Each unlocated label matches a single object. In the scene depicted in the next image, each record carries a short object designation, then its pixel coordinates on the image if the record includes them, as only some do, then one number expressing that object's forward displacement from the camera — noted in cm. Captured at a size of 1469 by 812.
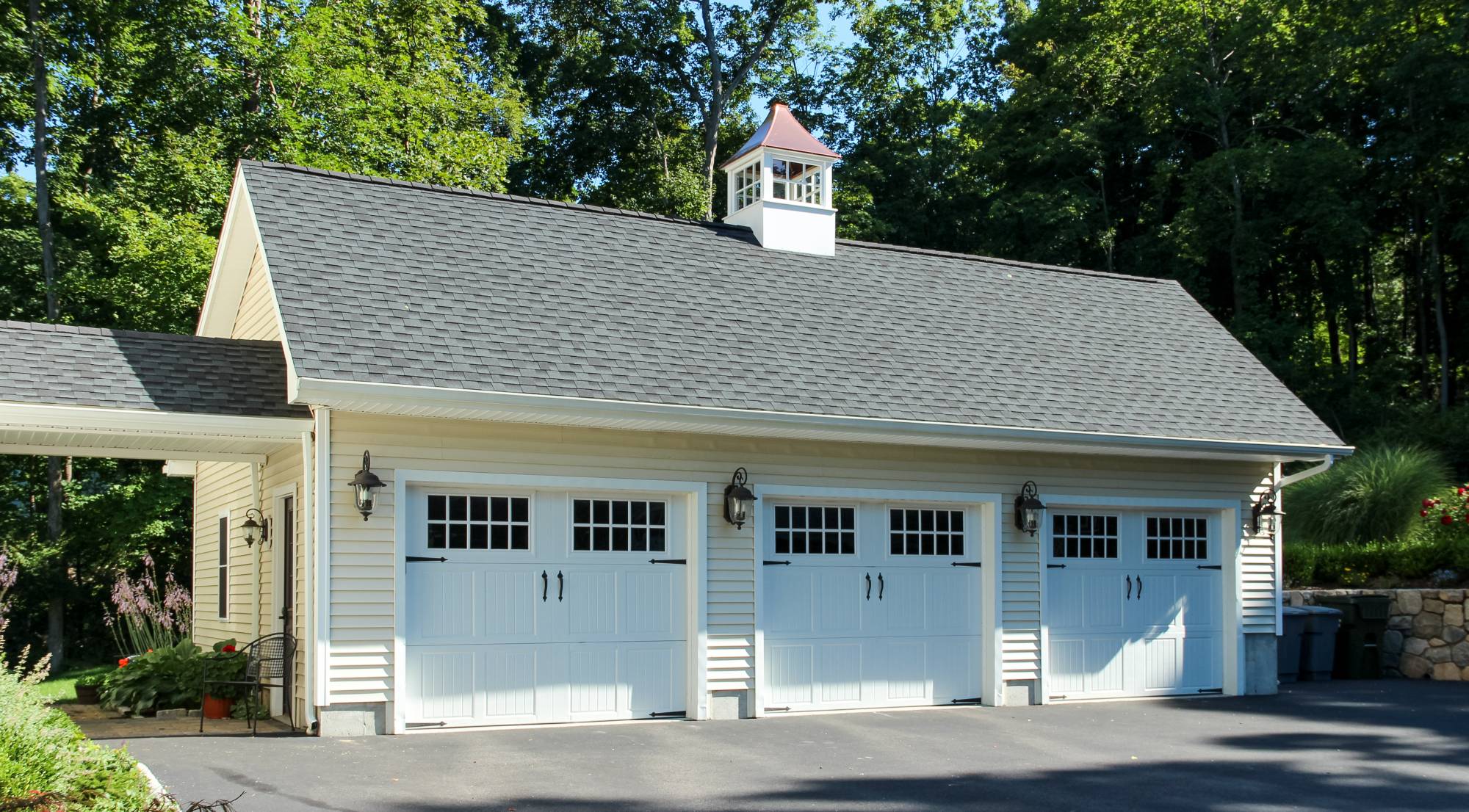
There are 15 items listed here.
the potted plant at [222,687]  1046
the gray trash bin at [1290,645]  1371
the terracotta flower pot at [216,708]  1045
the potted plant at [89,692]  1200
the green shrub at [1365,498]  1678
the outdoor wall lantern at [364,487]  894
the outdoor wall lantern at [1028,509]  1153
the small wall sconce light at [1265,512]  1277
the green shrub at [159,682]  1104
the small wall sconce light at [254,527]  1141
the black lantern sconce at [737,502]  1030
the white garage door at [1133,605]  1194
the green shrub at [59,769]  518
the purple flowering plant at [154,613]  1371
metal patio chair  962
